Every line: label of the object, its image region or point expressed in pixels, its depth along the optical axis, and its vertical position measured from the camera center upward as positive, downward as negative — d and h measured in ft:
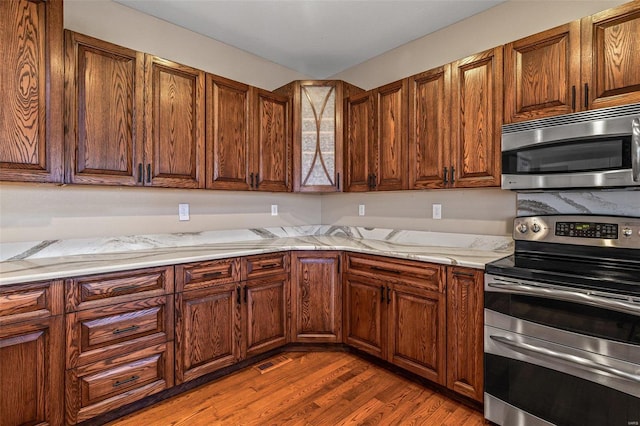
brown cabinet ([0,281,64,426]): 4.90 -2.25
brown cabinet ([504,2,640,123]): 5.36 +2.70
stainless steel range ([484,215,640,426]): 4.47 -1.78
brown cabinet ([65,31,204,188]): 6.30 +2.12
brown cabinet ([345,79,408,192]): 8.44 +2.12
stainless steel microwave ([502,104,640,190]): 5.21 +1.13
